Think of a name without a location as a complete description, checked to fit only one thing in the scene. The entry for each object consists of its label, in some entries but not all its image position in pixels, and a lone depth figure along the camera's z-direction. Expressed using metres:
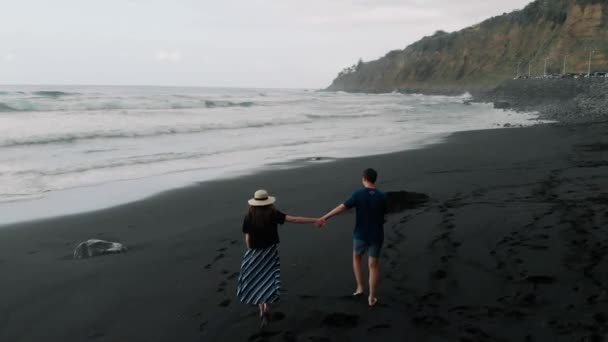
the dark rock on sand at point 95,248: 7.16
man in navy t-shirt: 5.09
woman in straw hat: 4.82
